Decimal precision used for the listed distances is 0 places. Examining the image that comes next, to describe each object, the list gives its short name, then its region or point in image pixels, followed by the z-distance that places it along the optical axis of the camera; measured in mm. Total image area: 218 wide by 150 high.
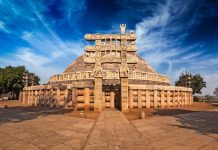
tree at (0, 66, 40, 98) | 41959
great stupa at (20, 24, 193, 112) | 13781
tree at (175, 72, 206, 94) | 46400
